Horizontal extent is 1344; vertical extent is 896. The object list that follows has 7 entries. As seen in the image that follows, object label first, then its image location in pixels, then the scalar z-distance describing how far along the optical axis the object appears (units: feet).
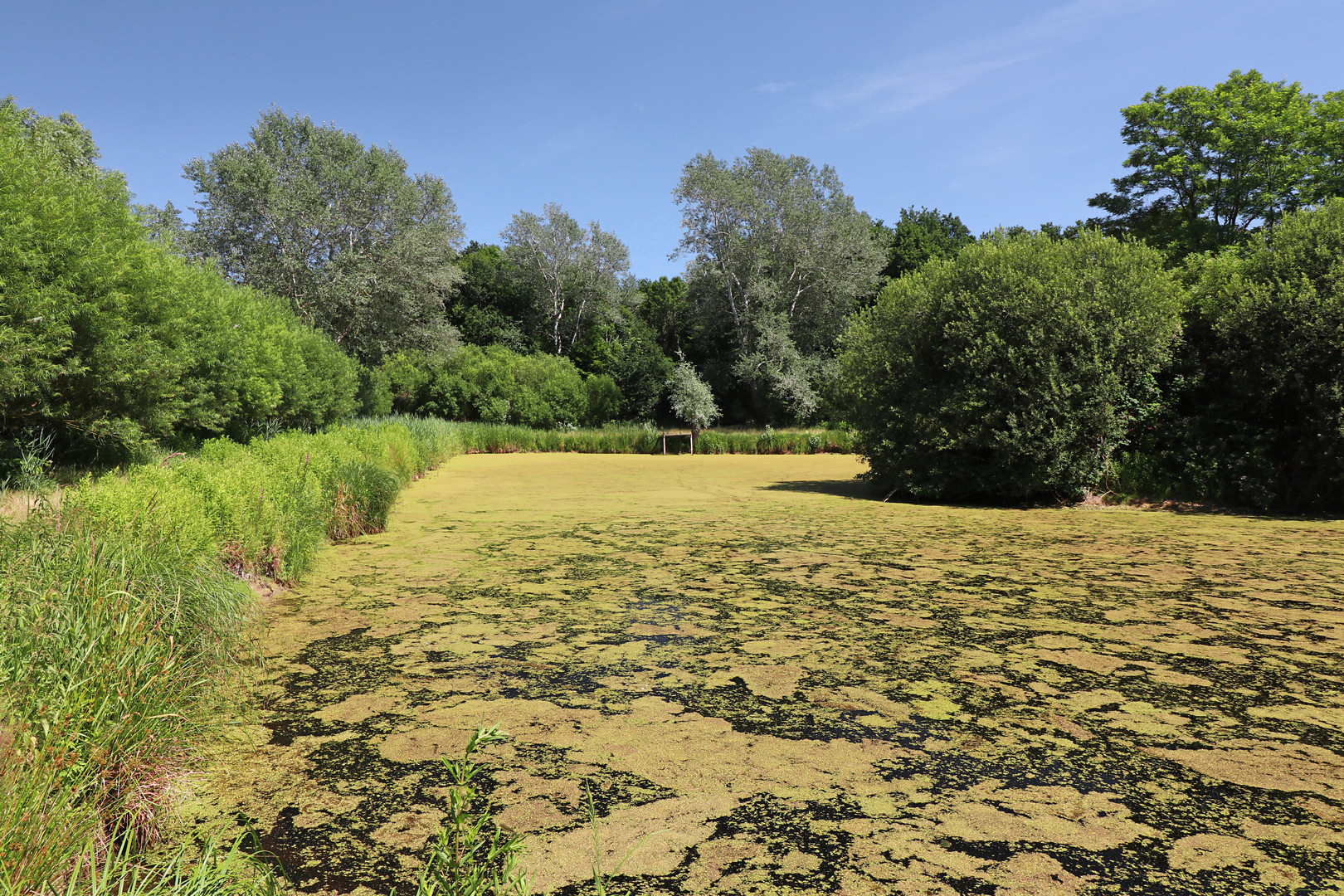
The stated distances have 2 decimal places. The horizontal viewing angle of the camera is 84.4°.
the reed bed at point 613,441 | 73.97
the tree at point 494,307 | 132.57
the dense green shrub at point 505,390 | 101.19
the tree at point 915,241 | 116.57
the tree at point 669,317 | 122.93
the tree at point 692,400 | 84.02
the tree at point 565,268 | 131.34
